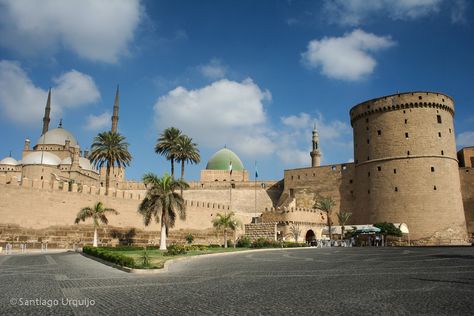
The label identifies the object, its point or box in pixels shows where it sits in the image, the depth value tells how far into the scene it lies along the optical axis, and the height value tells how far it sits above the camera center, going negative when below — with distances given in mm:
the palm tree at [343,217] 44444 +1980
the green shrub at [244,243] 37125 -717
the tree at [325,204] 45725 +3669
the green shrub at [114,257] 14281 -886
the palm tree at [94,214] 29422 +1542
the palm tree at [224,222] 35219 +1127
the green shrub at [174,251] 22172 -872
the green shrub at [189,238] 36781 -261
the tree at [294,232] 42575 +323
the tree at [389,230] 41344 +516
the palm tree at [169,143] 39500 +8828
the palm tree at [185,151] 39625 +8090
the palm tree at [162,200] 27422 +2330
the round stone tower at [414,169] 42719 +7230
